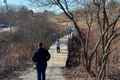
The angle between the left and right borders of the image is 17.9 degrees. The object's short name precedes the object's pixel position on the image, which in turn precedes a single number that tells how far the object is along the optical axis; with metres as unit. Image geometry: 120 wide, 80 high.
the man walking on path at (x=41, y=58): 13.61
